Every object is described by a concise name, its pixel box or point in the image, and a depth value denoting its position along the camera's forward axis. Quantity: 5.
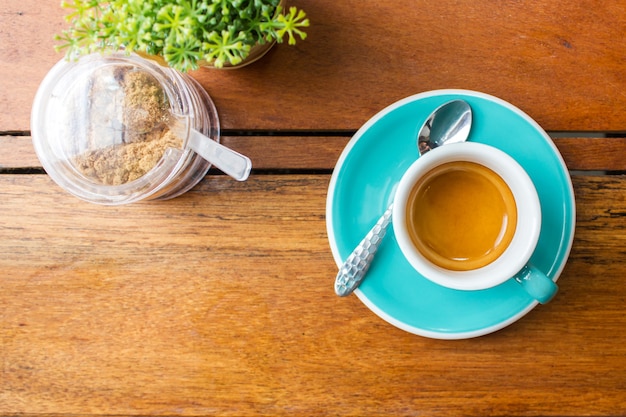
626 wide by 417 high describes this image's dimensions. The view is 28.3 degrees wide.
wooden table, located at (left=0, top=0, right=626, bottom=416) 0.63
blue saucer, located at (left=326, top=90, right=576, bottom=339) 0.62
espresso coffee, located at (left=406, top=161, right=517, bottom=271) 0.62
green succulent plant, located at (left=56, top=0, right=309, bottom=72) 0.57
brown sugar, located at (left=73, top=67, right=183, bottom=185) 0.61
